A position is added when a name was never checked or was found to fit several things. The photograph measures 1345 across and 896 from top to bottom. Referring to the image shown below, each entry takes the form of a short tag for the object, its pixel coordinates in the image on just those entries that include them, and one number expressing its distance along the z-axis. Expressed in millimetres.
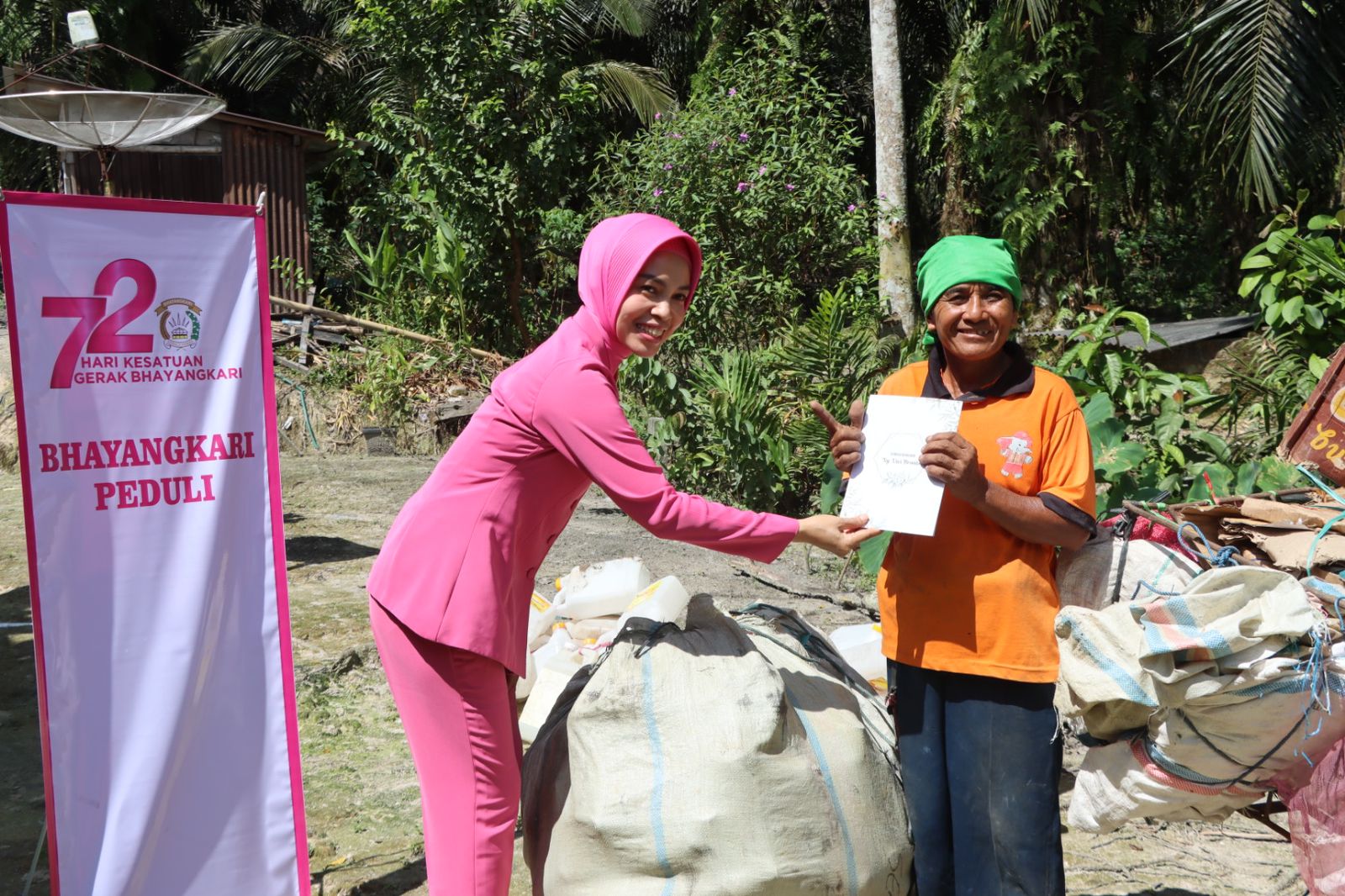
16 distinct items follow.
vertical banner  2619
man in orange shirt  2211
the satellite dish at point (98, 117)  4328
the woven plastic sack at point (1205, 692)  1937
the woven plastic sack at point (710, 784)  2227
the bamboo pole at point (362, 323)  12188
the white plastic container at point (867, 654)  3691
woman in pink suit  2273
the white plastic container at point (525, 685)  3549
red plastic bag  2074
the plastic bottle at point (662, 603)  3266
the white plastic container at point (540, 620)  3867
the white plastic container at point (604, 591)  3830
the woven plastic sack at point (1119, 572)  2230
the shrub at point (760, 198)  10227
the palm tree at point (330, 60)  16750
